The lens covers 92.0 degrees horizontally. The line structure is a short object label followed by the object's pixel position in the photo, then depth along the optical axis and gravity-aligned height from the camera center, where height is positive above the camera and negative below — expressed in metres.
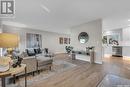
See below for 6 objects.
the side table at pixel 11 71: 1.04 -0.50
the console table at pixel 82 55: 3.68 -0.75
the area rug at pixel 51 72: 1.87 -1.13
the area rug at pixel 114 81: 1.72 -1.13
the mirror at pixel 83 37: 4.09 +0.43
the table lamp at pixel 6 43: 1.05 +0.01
